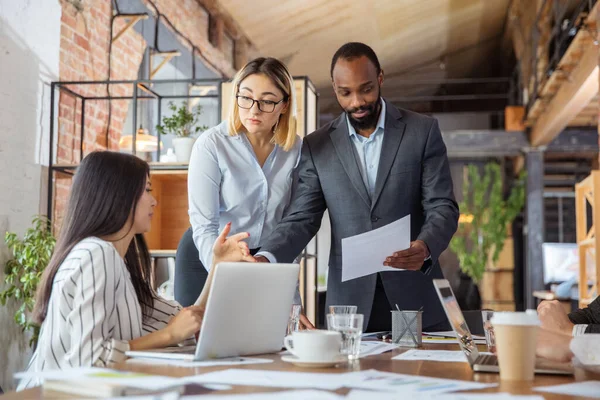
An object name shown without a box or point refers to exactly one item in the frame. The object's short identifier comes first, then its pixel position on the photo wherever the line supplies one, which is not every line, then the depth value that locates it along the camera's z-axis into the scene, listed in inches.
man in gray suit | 81.5
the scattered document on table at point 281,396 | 38.6
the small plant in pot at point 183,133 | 188.1
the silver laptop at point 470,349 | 50.2
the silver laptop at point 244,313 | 51.6
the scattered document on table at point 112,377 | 38.3
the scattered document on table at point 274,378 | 43.2
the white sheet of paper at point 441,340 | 71.1
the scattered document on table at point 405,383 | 42.2
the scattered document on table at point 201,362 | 50.5
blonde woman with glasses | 80.7
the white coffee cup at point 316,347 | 51.3
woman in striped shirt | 52.8
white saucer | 50.8
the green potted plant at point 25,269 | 160.1
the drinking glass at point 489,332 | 65.5
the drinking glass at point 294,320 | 66.2
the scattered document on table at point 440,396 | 39.4
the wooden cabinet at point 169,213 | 196.4
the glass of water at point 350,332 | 56.1
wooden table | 41.2
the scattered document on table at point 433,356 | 57.2
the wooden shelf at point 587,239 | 221.0
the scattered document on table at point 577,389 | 41.5
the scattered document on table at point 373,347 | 60.5
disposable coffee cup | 46.4
